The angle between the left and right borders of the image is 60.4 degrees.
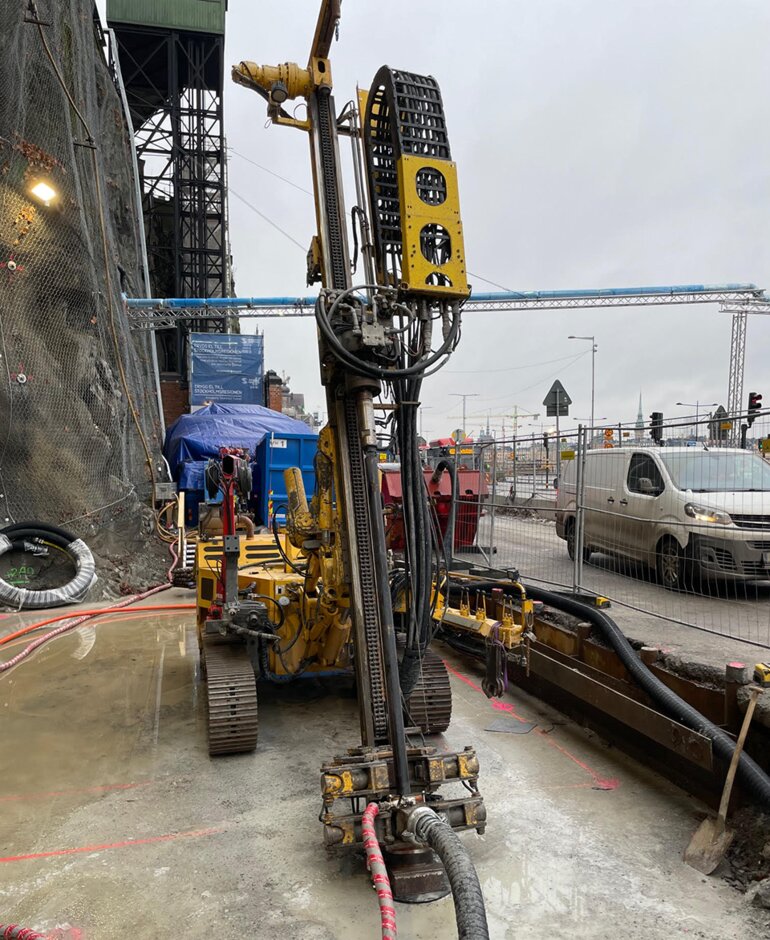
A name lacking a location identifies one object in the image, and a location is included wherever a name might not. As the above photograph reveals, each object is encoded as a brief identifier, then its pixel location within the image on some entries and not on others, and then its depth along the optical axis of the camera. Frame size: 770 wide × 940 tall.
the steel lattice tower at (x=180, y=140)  32.25
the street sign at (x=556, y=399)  13.84
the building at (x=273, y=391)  31.36
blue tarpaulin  18.27
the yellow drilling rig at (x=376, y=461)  3.13
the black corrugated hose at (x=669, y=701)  3.29
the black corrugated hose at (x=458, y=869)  2.17
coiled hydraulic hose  9.50
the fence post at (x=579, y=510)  6.98
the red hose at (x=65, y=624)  6.84
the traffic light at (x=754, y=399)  10.91
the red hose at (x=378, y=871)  2.26
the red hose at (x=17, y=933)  2.59
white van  6.14
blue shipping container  13.81
